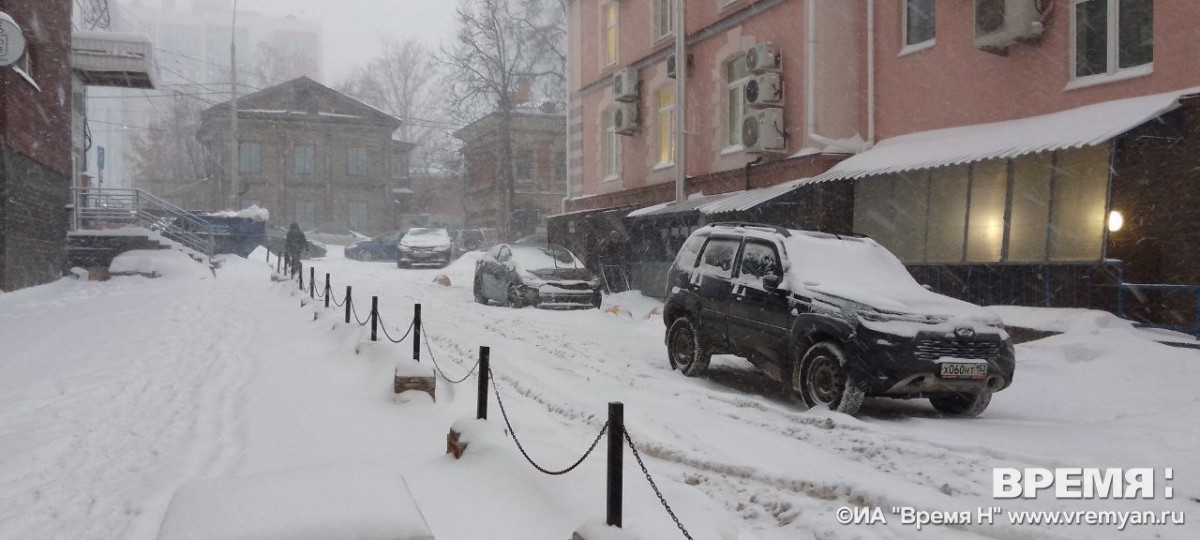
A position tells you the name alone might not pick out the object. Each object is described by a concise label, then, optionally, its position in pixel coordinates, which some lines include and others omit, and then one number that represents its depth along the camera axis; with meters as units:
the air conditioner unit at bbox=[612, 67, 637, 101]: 21.88
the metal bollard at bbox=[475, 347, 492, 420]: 6.39
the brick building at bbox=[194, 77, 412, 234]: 50.72
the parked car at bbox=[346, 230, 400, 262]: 36.03
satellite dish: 14.55
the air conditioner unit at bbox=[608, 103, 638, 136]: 21.97
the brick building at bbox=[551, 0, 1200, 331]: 10.62
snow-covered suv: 7.44
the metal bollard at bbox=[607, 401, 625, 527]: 4.07
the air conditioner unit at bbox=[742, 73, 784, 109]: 16.05
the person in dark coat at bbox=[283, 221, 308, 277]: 23.85
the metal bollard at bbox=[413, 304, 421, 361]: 8.80
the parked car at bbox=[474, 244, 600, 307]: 17.11
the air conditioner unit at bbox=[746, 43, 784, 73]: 16.20
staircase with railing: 25.05
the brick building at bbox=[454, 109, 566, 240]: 44.38
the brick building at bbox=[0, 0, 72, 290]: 16.20
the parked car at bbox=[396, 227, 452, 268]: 30.39
